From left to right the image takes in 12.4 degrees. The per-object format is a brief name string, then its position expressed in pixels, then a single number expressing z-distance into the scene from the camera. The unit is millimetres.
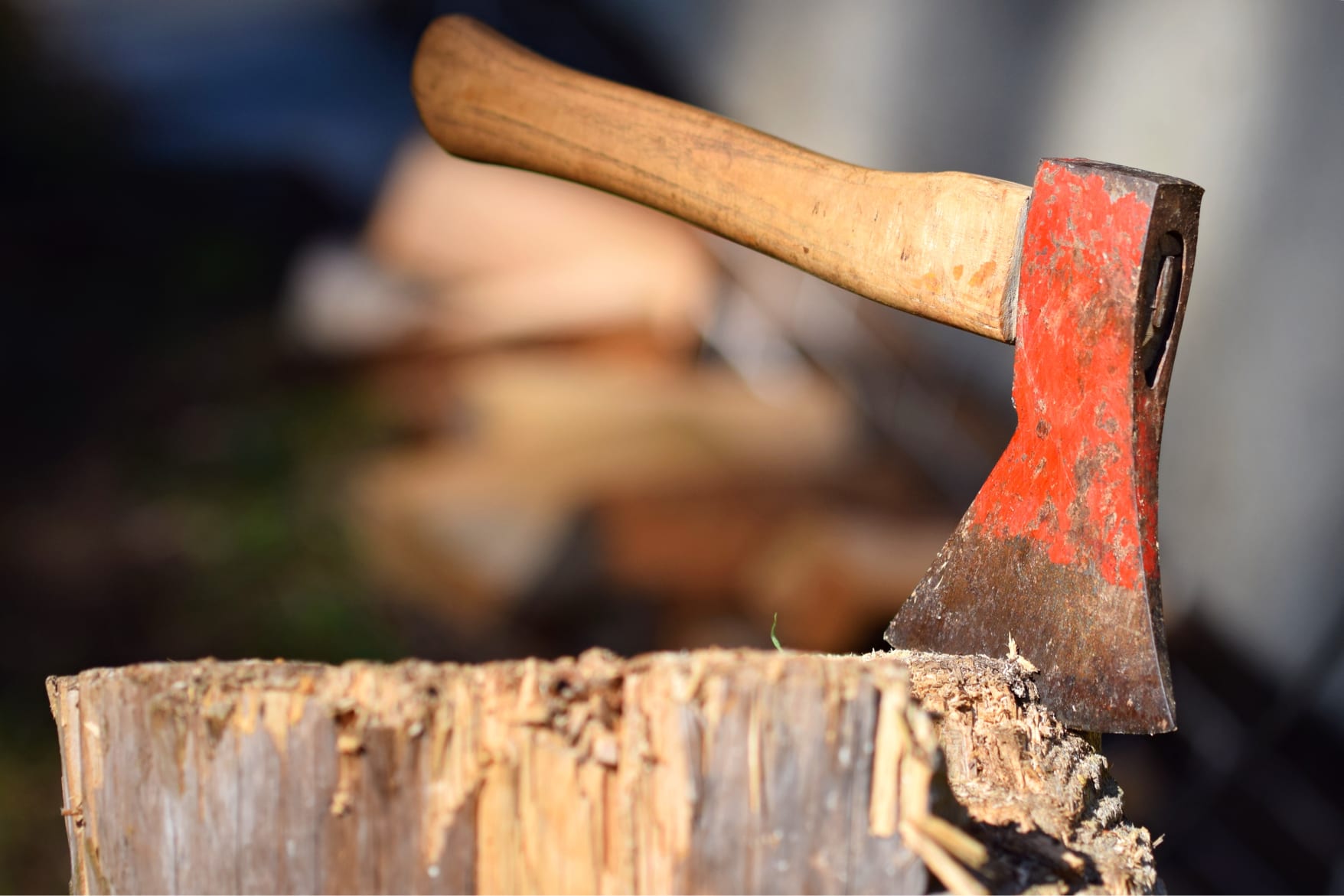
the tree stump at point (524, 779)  1615
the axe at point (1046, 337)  1695
